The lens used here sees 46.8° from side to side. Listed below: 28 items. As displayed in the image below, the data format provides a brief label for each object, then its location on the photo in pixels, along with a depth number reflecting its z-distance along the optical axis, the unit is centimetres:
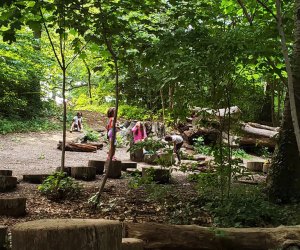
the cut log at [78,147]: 1367
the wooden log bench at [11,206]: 525
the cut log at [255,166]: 1105
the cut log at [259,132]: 1465
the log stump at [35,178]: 751
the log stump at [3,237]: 374
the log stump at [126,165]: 963
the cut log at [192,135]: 1669
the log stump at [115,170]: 857
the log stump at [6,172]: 724
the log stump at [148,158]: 1132
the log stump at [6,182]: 661
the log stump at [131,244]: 308
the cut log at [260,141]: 1491
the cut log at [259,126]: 1525
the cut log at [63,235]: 203
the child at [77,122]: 1977
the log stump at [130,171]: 873
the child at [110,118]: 990
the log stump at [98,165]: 898
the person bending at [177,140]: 1006
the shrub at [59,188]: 621
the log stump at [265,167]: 1051
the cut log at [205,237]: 380
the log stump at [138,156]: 1204
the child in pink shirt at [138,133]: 1277
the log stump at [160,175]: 769
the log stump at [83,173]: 802
